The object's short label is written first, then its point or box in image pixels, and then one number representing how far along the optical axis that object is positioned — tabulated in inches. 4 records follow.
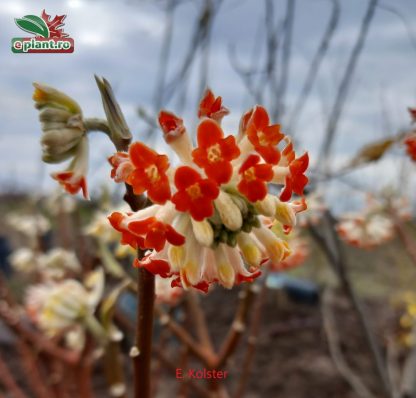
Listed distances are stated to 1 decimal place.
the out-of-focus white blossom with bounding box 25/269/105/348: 9.3
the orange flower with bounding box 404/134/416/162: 6.9
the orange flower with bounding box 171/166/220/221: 3.7
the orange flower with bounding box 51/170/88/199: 4.6
